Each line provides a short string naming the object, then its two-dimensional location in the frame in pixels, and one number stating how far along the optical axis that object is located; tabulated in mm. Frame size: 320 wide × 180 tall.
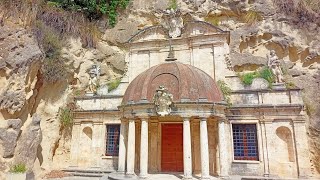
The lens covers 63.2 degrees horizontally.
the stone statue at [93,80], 17234
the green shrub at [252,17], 17922
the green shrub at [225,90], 14422
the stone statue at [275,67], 14258
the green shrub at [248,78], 15081
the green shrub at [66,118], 16781
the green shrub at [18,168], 12223
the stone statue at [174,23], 17250
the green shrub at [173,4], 19688
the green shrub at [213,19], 19344
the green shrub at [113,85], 17328
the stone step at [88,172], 14684
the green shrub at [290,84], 15142
